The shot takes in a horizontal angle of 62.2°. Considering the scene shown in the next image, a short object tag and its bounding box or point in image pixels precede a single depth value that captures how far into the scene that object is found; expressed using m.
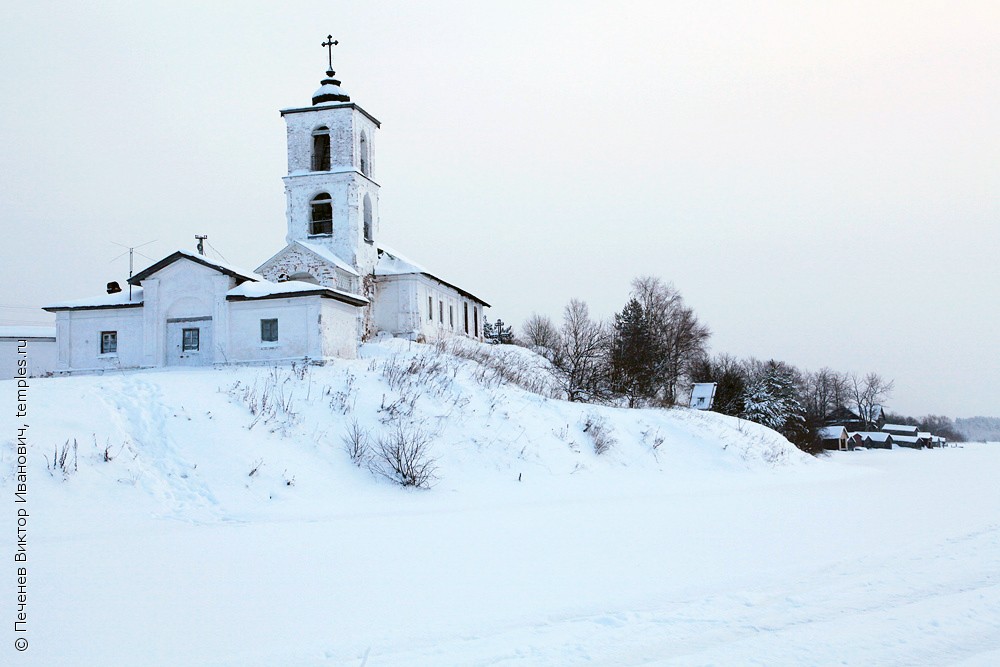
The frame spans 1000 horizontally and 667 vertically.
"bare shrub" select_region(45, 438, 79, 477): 14.38
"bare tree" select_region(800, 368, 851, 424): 101.44
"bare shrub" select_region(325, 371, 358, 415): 20.56
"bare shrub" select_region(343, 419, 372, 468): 18.28
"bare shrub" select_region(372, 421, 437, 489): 17.70
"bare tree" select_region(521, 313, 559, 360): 66.75
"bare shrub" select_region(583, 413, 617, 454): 23.72
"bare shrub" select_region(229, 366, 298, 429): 19.17
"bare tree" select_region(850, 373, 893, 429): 105.62
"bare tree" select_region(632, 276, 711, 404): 58.09
